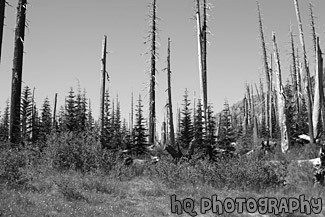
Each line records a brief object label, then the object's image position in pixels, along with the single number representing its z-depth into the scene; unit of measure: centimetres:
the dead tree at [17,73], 1323
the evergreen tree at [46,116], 3137
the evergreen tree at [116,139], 2022
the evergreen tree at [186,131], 2680
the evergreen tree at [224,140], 1958
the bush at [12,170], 829
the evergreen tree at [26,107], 3173
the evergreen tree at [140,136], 2316
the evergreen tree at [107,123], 2242
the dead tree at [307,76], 1706
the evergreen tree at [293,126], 2147
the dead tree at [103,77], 2317
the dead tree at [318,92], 1738
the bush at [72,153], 1129
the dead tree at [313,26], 2956
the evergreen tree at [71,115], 2674
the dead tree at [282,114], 1566
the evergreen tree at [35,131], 3200
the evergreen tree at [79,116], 2802
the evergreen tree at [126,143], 2337
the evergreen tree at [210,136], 1725
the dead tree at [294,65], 3529
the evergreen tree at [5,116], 3536
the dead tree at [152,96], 2483
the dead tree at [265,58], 2930
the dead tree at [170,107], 2438
